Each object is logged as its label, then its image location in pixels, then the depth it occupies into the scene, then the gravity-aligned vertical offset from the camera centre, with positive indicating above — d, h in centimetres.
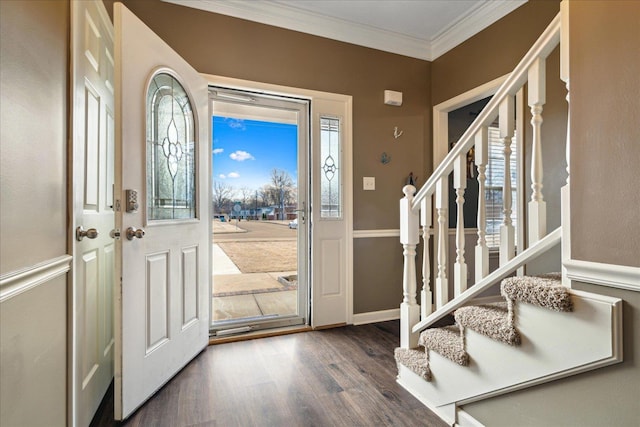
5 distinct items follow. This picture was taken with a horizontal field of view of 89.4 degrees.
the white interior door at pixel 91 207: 128 +3
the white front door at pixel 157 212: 155 +1
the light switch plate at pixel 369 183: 291 +28
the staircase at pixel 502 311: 106 -37
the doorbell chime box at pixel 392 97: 295 +107
